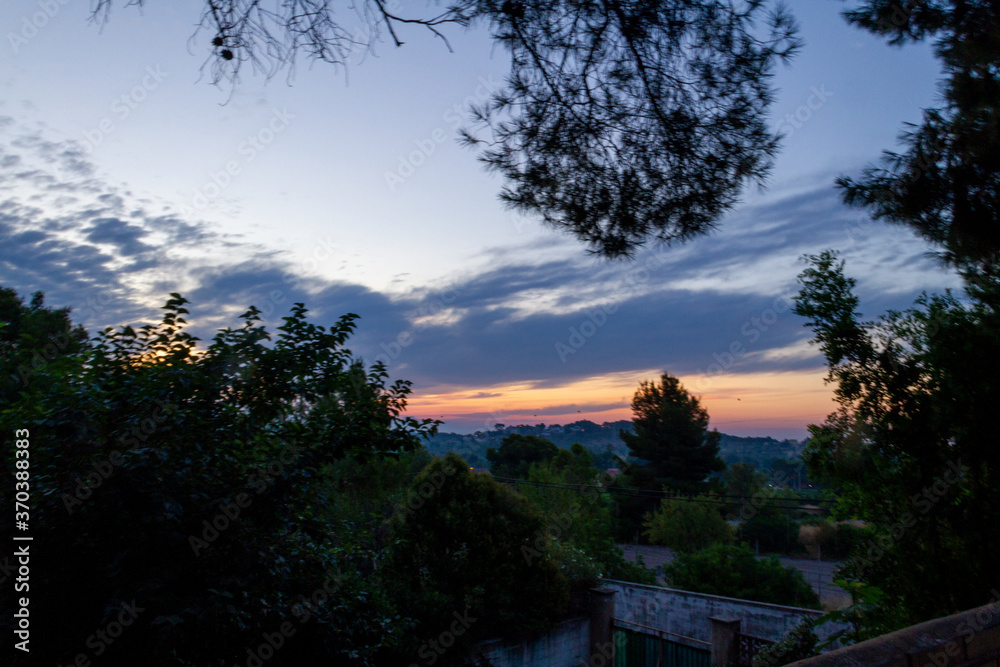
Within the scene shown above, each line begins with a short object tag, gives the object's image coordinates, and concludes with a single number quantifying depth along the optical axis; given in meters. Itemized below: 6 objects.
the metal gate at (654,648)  11.99
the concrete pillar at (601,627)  12.89
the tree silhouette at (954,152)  4.99
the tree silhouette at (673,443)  39.50
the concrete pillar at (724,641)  11.09
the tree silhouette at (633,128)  4.27
